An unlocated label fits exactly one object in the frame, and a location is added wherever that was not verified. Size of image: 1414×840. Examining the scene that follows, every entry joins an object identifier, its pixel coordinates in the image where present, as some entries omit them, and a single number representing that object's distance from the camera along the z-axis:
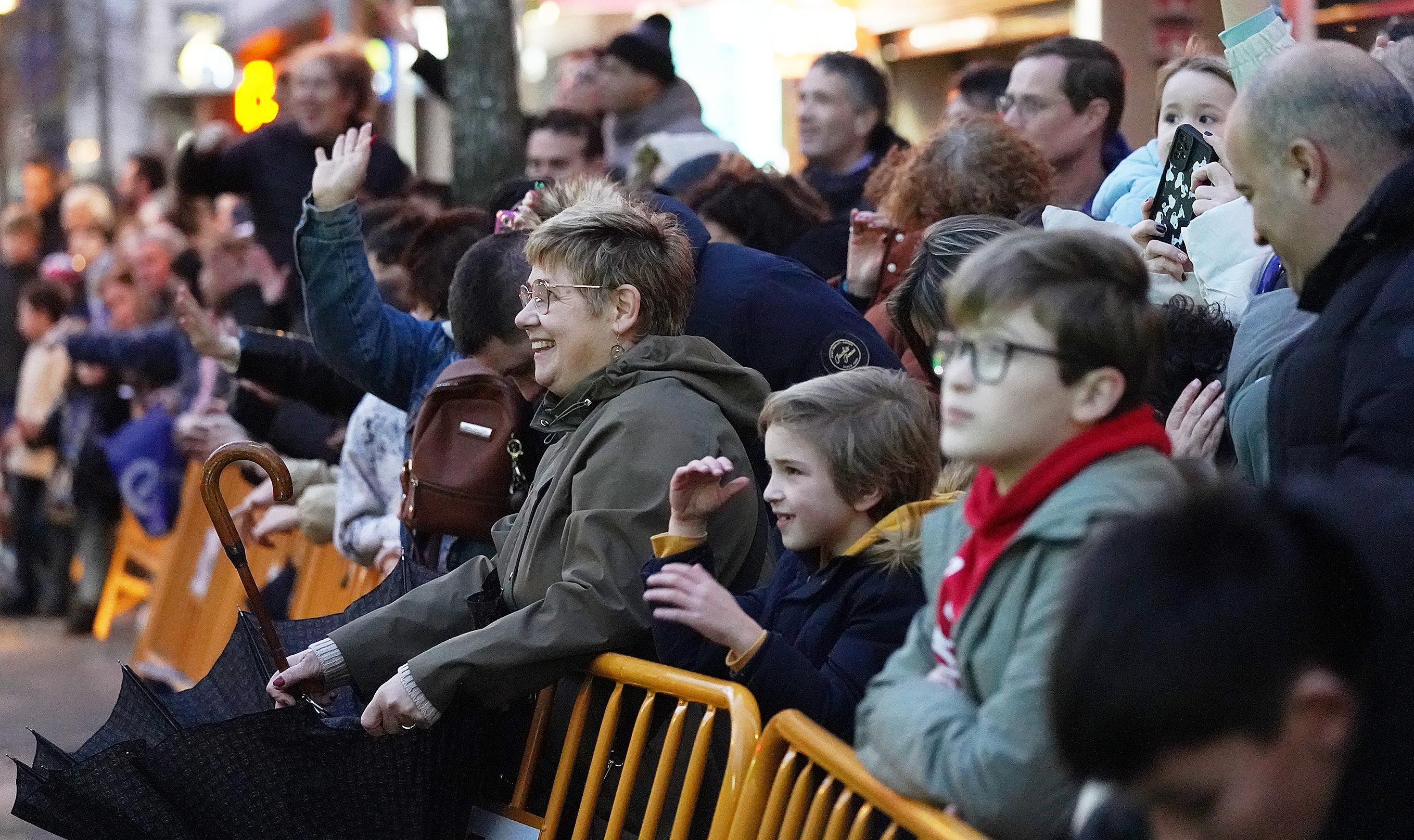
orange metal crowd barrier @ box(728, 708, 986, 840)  5.97
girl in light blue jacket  10.66
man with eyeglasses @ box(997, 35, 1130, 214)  12.42
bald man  6.00
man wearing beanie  18.00
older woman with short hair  8.20
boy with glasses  5.27
